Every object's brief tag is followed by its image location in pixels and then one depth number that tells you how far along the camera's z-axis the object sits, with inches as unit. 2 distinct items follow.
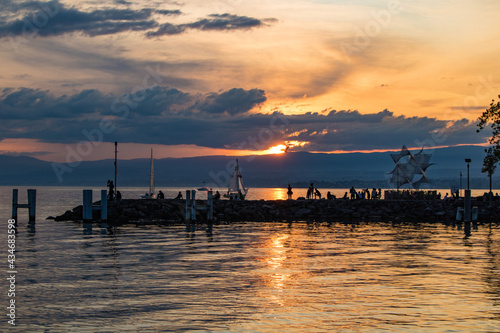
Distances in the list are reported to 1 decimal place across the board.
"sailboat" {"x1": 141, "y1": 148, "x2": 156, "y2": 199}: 4802.2
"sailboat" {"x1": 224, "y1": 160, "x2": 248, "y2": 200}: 5674.2
